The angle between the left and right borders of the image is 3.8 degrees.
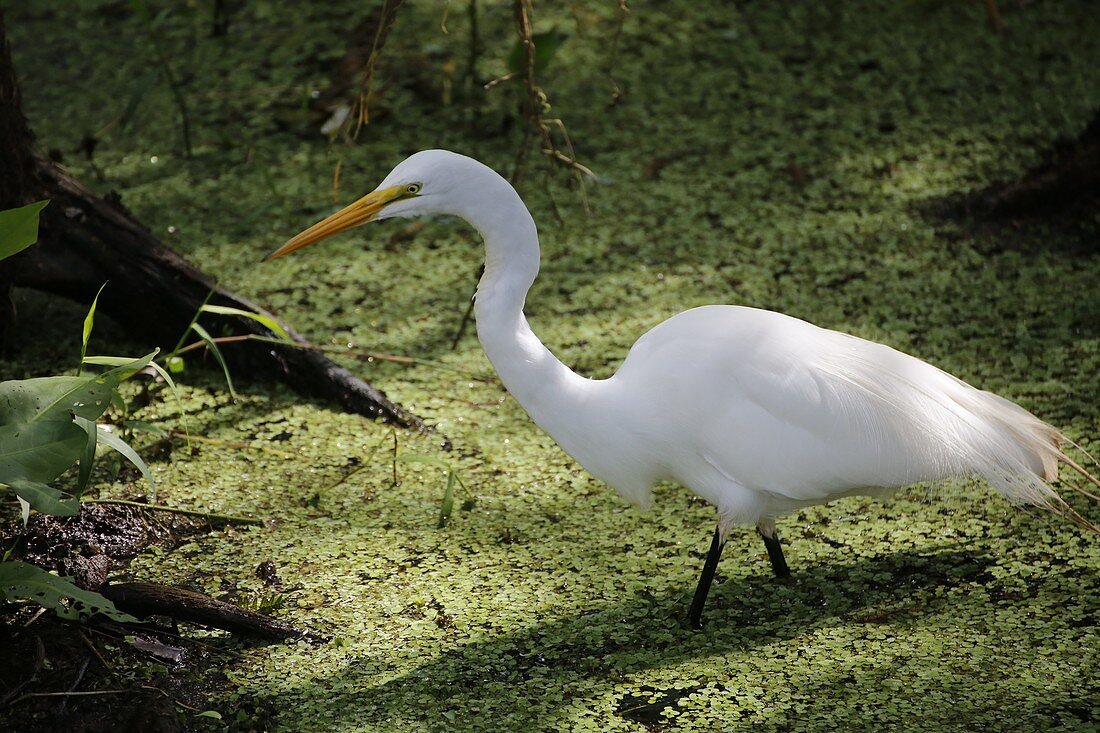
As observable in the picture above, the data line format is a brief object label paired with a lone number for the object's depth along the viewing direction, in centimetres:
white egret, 1292
